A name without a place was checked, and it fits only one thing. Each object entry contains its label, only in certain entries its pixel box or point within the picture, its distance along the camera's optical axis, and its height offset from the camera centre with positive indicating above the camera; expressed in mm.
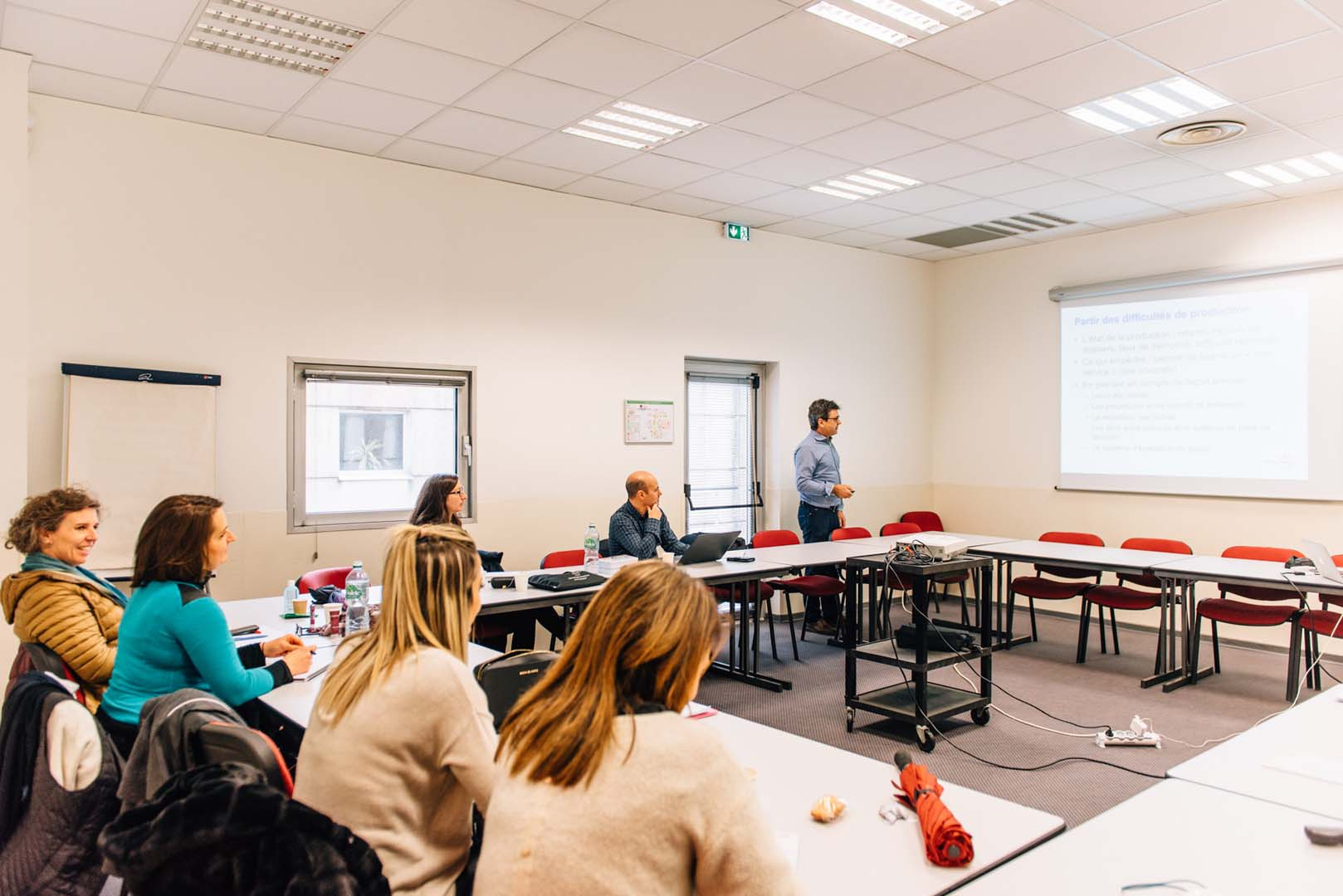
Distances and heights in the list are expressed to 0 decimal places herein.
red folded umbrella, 1590 -698
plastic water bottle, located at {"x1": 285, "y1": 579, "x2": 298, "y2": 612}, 3866 -672
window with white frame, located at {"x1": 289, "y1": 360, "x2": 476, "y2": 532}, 5109 +30
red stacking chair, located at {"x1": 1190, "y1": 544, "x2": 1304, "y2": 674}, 4969 -886
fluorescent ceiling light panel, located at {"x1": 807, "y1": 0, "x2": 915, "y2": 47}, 3498 +1742
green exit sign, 6887 +1692
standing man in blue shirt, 6660 -256
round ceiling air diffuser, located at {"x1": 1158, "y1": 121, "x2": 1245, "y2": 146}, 4727 +1749
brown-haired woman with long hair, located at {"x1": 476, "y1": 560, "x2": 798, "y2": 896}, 1161 -483
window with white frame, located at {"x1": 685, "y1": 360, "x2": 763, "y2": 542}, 6969 +8
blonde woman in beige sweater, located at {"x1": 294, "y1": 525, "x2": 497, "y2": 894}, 1559 -549
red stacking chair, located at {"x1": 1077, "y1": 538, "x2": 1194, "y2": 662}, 5609 -921
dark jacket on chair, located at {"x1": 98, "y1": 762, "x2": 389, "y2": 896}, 1198 -556
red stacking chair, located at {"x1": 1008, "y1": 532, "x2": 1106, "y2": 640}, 6000 -918
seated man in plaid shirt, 5180 -447
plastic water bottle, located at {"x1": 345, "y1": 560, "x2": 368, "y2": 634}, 3480 -643
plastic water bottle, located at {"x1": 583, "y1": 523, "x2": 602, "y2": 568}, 5082 -590
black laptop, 4906 -561
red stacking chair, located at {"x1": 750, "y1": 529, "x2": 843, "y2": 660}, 6047 -931
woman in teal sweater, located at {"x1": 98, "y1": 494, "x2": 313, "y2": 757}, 2361 -495
